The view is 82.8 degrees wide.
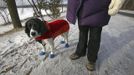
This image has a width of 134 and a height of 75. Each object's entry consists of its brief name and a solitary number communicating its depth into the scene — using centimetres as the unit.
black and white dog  105
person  91
